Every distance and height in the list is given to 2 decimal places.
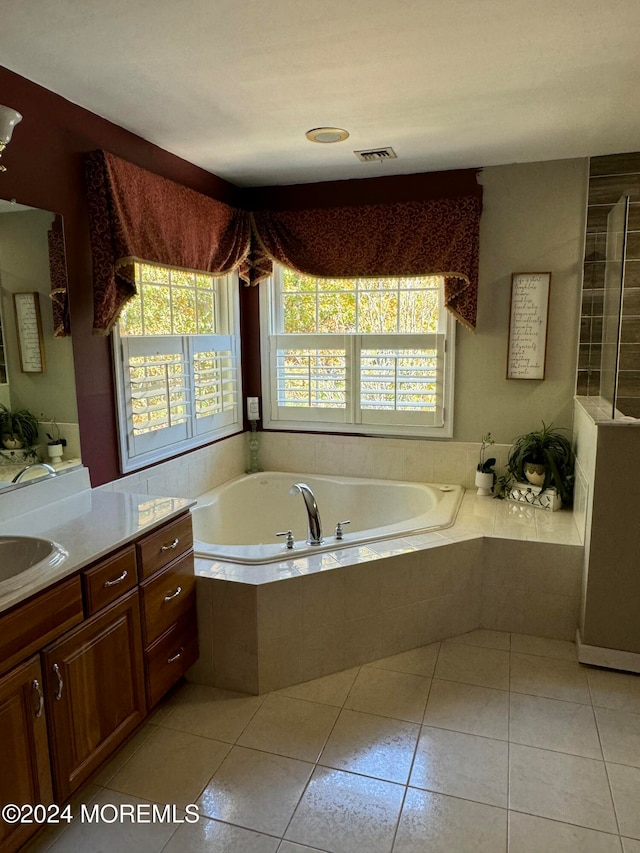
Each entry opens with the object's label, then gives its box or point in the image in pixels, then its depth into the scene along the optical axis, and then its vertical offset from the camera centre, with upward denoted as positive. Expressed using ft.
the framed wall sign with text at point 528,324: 10.88 +0.30
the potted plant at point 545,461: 10.54 -2.21
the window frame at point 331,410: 11.67 -1.10
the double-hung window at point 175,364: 9.26 -0.37
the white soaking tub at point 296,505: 11.12 -3.28
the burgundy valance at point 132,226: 8.08 +1.79
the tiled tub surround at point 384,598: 7.84 -3.74
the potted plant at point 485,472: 11.35 -2.55
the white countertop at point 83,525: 5.24 -2.10
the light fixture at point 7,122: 5.88 +2.25
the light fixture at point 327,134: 8.71 +3.13
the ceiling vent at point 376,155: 9.76 +3.16
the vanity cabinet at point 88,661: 5.06 -3.24
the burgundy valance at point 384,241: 10.90 +1.94
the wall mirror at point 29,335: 6.88 +0.10
